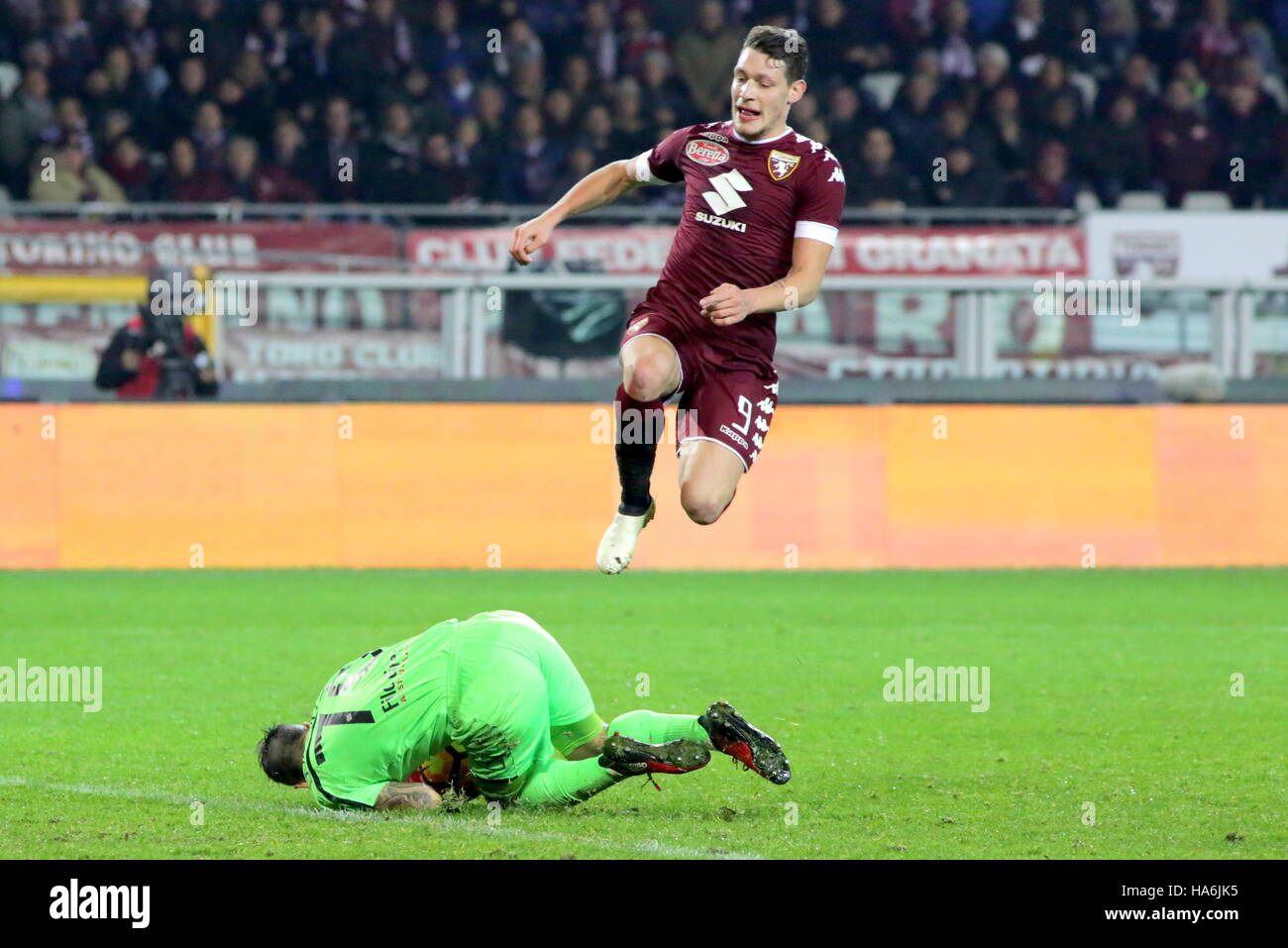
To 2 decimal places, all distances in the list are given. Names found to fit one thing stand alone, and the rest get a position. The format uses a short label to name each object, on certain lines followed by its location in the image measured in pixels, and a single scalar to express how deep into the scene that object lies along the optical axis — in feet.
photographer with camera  45.80
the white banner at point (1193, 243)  59.16
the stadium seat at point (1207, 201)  62.69
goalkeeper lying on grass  19.57
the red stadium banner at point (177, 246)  53.98
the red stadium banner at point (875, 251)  56.80
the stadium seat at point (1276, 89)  69.97
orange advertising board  44.88
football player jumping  23.77
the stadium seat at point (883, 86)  67.77
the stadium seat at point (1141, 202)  62.69
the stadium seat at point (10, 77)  64.18
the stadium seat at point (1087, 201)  64.59
